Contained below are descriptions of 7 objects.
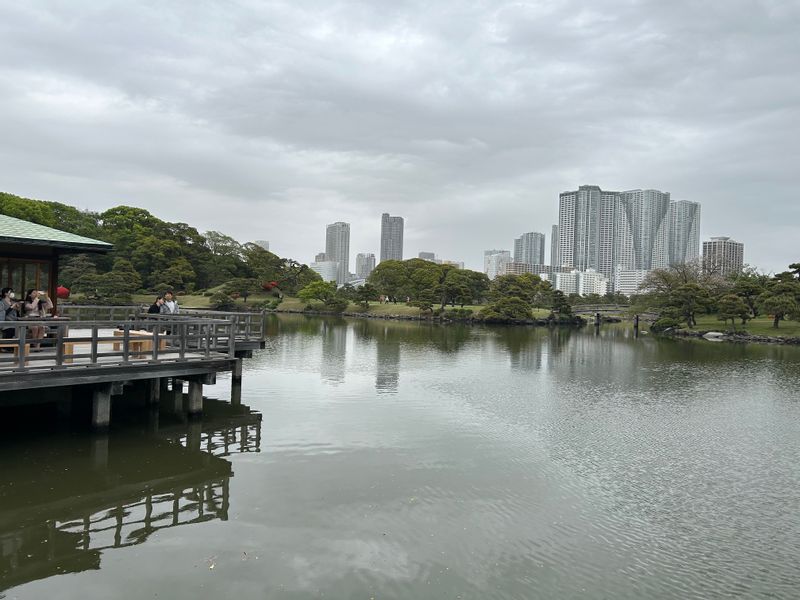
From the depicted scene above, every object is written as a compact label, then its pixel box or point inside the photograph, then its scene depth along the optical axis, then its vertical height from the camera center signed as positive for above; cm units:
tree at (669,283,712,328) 5797 +109
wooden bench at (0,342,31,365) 1017 -119
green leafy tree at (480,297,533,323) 6869 -82
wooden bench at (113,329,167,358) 1230 -120
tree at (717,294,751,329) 5409 +42
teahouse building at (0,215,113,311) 1290 +88
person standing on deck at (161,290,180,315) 1655 -39
